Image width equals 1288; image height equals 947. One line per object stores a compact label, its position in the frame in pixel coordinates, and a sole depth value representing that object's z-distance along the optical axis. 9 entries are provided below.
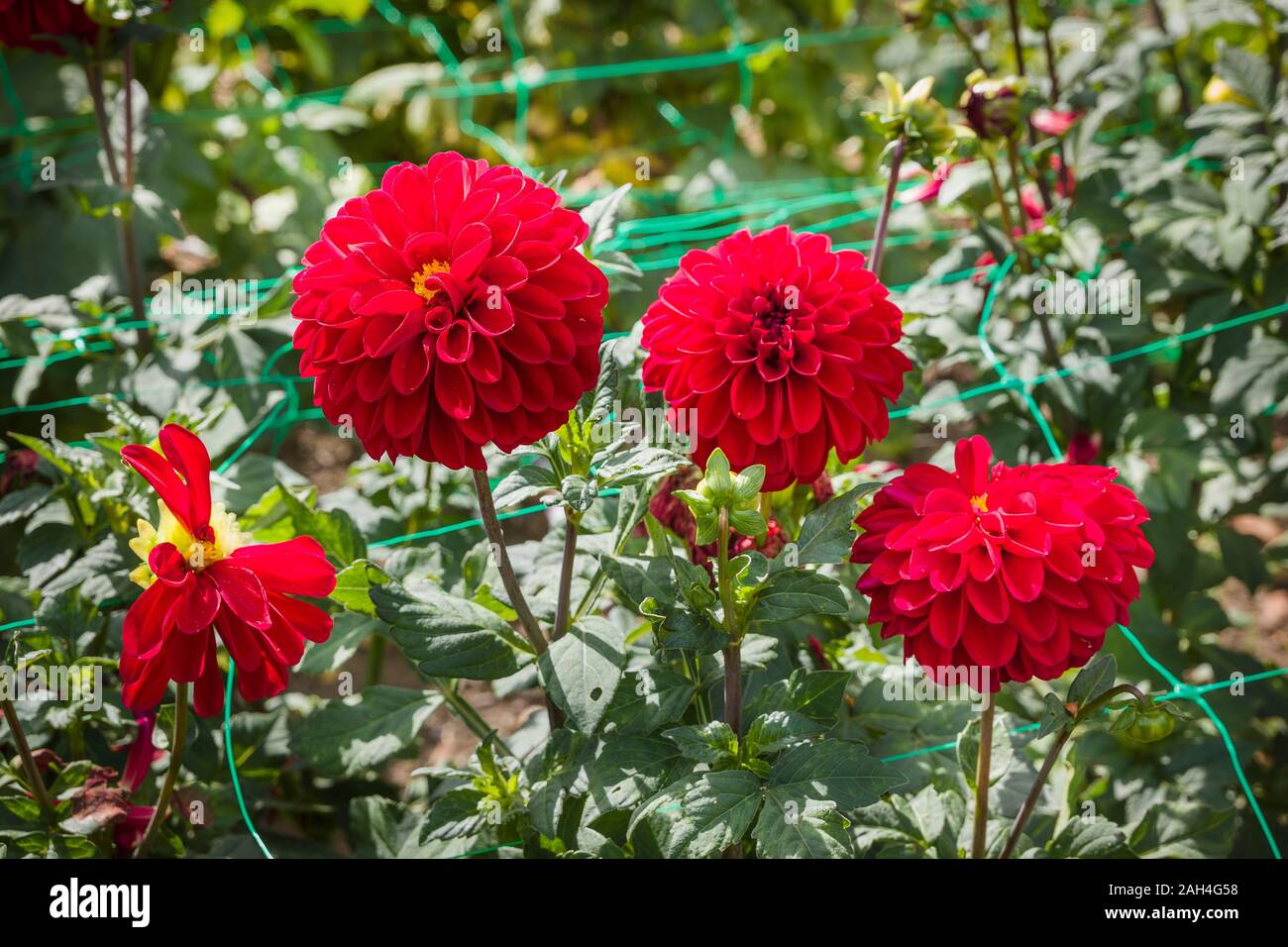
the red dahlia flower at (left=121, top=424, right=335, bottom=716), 0.87
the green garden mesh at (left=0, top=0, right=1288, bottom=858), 1.52
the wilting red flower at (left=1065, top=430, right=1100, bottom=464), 1.51
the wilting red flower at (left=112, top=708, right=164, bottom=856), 1.15
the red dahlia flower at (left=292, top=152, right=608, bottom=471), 0.83
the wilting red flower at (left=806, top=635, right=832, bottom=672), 1.21
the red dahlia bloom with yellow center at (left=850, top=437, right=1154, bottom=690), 0.85
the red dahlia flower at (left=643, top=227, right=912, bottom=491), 0.88
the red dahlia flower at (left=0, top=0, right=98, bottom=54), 1.37
